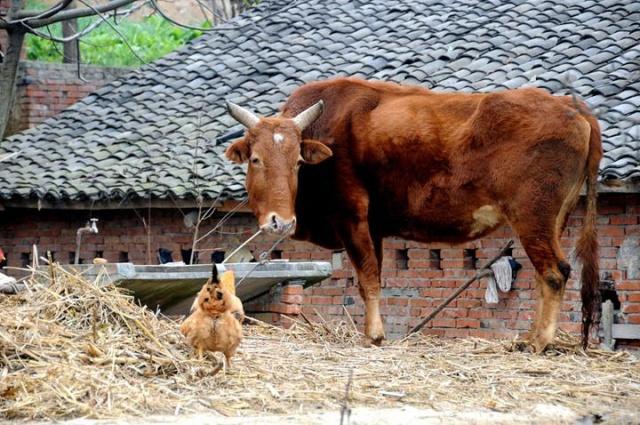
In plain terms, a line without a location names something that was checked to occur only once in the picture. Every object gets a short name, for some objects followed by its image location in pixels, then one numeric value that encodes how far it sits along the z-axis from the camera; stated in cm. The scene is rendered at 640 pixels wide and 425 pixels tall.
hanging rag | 1286
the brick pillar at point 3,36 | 1958
